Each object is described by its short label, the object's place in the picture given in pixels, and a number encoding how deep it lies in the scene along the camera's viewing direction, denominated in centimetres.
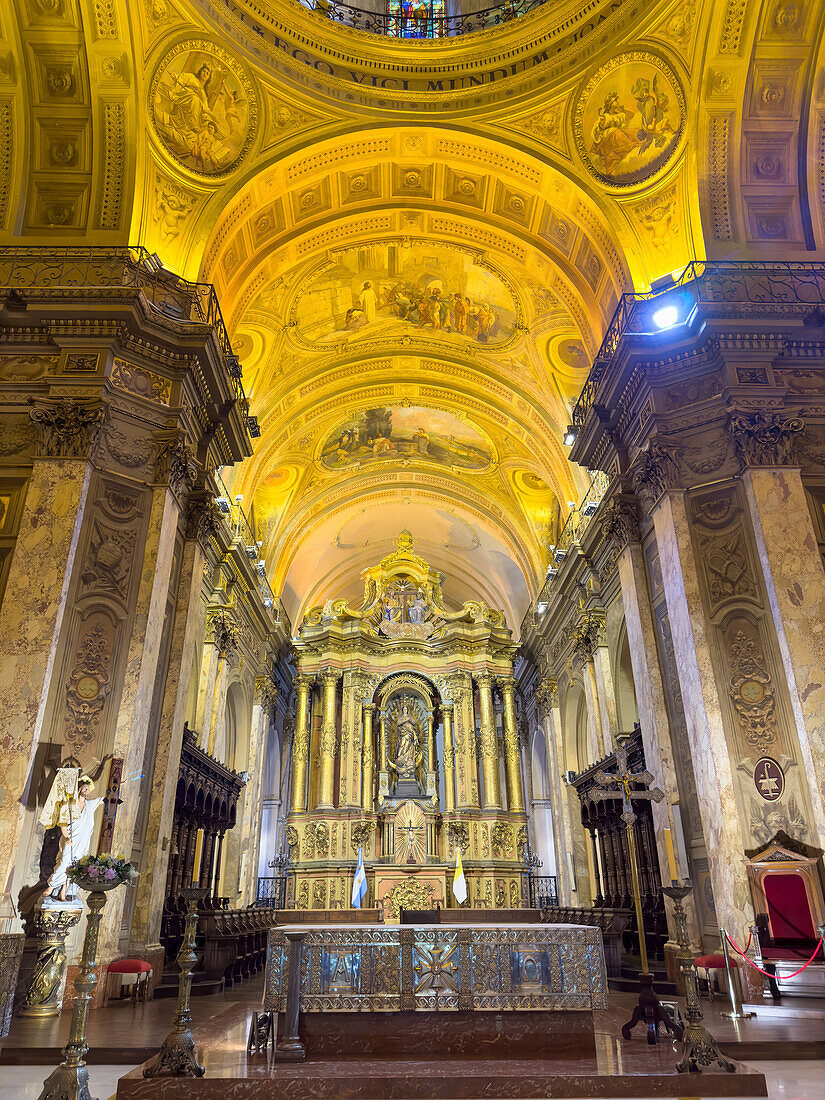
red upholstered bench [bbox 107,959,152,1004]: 826
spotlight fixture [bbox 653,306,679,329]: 1234
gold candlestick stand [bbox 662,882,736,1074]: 506
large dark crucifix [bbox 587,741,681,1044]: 614
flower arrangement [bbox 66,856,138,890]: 528
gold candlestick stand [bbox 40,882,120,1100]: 451
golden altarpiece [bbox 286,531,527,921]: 1984
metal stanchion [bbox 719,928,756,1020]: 723
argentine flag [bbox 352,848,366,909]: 1403
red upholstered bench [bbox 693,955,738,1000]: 805
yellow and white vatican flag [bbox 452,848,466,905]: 1153
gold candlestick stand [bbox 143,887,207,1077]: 508
